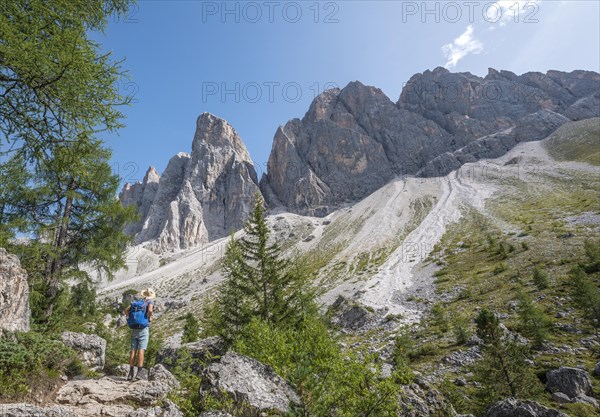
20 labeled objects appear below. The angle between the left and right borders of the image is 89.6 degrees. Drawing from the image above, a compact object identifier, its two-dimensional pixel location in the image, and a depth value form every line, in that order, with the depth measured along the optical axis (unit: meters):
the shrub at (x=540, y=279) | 25.17
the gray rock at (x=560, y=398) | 12.00
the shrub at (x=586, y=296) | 17.16
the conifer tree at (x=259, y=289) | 16.50
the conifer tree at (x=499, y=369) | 12.45
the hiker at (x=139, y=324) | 8.24
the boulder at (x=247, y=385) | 6.05
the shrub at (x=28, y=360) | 5.62
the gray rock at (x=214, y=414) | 5.62
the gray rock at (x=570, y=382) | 12.32
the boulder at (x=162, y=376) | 7.66
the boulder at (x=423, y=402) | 9.27
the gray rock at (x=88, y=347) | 9.95
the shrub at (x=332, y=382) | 5.32
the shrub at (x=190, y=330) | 26.97
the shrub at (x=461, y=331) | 19.88
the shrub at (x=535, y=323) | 16.65
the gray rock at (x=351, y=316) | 31.13
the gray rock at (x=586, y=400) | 11.61
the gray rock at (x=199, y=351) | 12.41
